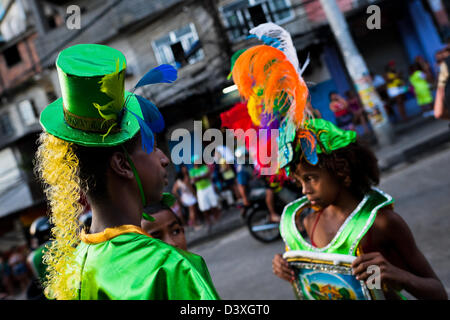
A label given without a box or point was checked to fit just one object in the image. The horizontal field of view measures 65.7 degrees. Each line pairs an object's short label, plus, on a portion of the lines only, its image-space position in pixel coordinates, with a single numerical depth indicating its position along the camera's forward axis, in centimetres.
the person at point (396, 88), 1145
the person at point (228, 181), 882
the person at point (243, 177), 668
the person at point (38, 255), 295
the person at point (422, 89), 1022
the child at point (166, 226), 225
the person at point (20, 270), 1052
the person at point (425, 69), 1110
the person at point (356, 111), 1047
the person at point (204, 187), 802
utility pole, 825
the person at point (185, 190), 837
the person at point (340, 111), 753
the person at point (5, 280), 1040
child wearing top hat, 92
